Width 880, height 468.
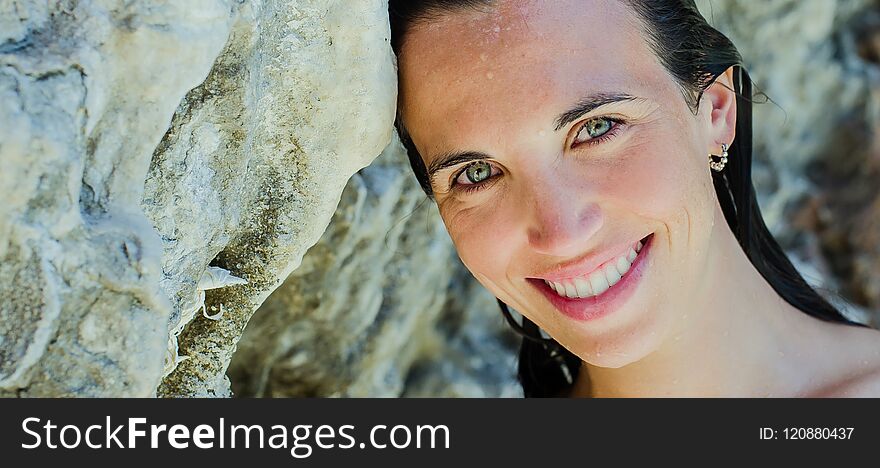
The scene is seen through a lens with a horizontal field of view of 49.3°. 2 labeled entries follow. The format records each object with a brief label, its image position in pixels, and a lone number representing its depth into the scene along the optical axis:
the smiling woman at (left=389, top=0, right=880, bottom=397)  1.08
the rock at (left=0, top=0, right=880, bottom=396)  0.71
